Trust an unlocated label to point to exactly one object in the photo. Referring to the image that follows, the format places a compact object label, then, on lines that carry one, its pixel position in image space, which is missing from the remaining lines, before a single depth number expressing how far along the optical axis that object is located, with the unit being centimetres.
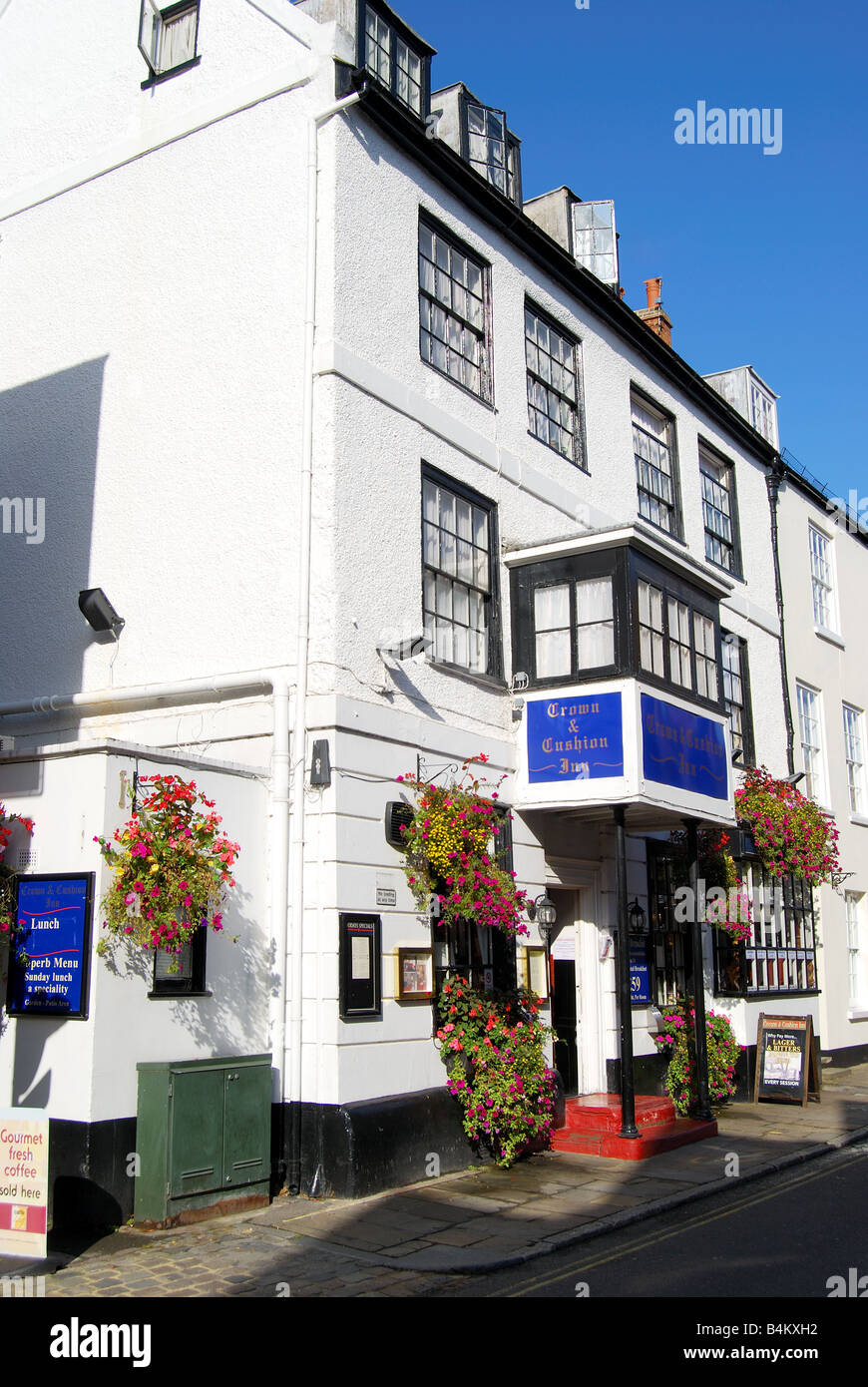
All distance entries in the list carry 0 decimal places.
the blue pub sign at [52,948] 865
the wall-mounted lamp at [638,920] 1472
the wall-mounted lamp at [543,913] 1236
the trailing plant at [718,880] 1555
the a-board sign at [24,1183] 728
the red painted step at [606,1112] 1213
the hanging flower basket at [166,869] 861
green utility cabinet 843
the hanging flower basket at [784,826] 1672
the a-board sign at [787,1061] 1532
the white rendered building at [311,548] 981
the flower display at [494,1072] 1077
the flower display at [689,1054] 1387
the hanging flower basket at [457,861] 1072
